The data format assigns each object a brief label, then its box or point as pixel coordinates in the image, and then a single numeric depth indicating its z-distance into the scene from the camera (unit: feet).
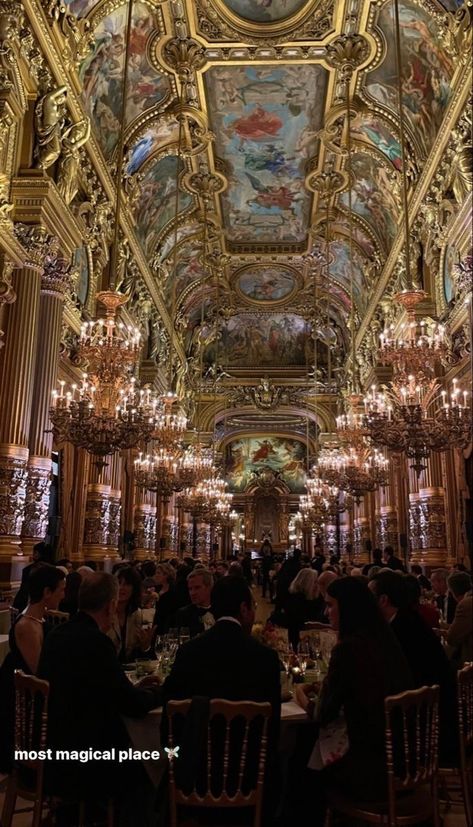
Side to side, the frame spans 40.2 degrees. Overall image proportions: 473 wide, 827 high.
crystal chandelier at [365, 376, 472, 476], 27.14
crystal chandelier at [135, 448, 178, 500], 40.96
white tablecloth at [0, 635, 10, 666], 20.21
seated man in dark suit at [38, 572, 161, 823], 10.00
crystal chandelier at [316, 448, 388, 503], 41.75
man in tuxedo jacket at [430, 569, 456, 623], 26.86
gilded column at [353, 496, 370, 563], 68.90
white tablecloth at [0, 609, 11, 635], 24.56
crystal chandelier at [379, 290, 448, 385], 27.81
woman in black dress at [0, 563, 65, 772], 11.44
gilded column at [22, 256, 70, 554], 31.04
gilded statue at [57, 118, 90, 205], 35.27
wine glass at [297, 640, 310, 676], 14.48
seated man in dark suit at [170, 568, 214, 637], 16.71
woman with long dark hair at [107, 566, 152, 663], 15.81
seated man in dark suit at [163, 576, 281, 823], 9.52
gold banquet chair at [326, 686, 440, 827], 9.55
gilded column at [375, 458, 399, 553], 55.93
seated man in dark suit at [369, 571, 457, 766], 11.52
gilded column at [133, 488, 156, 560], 59.47
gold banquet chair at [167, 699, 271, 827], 9.13
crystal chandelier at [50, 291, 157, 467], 26.09
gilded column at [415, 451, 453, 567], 42.70
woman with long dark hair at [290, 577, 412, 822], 9.66
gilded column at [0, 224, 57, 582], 28.50
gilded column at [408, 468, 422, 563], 44.55
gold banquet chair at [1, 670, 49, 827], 9.96
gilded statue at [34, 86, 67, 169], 32.89
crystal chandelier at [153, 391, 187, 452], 40.52
